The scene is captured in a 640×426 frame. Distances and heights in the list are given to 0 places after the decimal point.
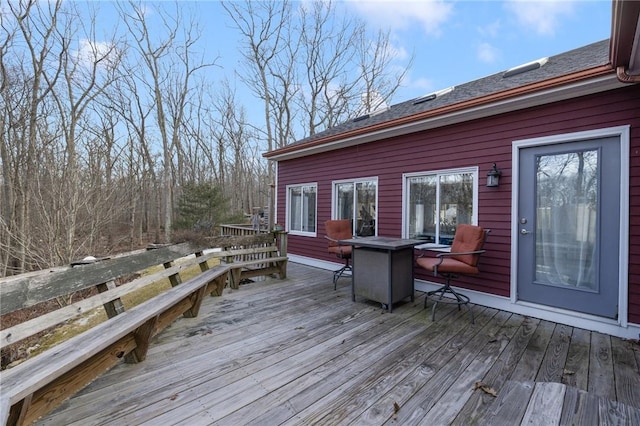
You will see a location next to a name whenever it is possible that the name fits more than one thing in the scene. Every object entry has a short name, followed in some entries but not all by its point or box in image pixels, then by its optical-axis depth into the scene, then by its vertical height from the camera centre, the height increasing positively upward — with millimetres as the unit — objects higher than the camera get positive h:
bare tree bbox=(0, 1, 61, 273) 6969 +3082
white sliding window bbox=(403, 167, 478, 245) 3951 +129
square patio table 3367 -712
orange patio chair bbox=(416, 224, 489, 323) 3236 -558
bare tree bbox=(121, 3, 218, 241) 12238 +6604
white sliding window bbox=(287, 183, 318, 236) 6336 +41
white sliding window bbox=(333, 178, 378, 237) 5180 +150
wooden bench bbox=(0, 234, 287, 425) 1359 -765
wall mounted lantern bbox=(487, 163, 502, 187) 3559 +429
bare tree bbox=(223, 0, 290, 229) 13148 +8026
